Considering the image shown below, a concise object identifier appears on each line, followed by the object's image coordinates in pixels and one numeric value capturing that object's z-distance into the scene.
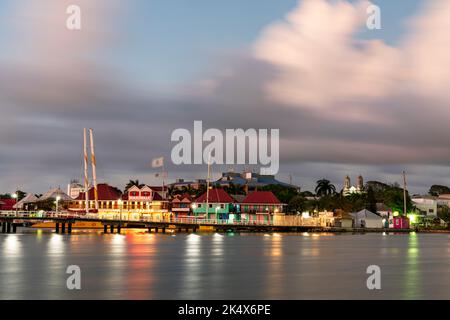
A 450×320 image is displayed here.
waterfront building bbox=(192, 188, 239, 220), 161.50
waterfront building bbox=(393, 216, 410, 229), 161.62
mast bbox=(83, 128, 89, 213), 153.82
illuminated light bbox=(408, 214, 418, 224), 173.25
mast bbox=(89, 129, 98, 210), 159.38
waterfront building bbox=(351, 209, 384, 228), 163.25
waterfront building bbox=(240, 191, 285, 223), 162.25
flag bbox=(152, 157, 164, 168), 158.62
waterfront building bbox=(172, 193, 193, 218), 172.25
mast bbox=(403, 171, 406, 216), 167.62
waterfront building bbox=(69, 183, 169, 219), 165.88
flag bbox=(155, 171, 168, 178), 164.64
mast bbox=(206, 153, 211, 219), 151.93
